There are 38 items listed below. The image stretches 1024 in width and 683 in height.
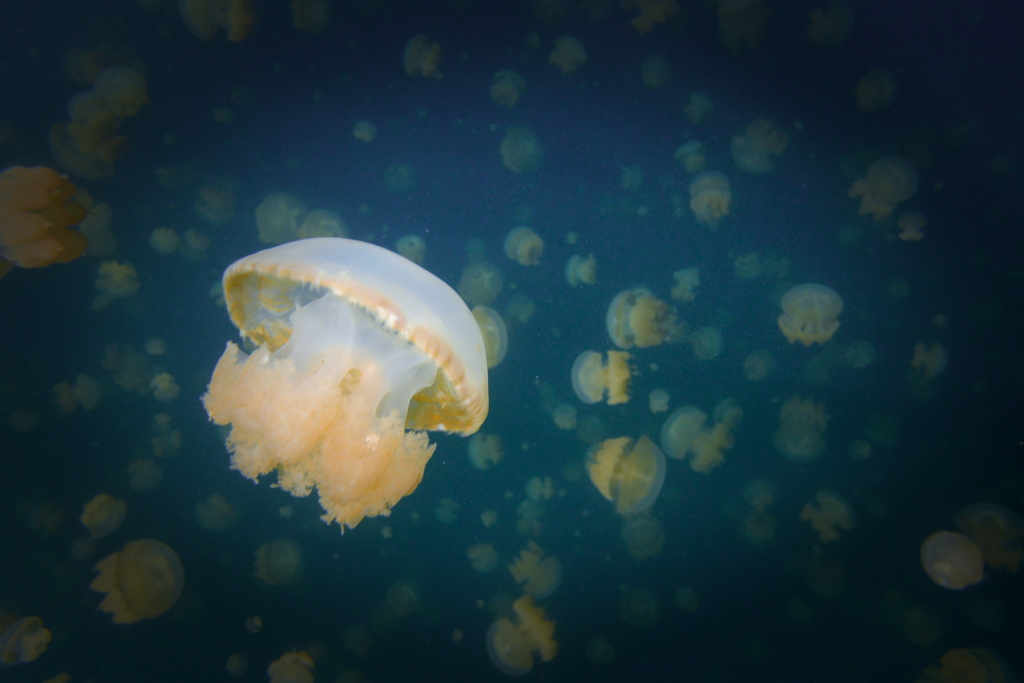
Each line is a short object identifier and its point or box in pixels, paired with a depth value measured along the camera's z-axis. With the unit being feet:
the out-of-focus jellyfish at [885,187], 8.48
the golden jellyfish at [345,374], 5.91
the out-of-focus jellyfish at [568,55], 8.75
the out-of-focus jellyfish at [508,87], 8.91
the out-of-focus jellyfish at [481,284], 9.53
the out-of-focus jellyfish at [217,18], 8.85
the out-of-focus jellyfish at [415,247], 9.43
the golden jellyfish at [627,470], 9.93
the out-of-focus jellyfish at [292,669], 11.01
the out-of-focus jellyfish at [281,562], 10.99
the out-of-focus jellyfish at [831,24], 8.05
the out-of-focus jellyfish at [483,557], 10.65
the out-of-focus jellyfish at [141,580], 11.05
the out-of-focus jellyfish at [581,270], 9.39
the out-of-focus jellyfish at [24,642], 10.78
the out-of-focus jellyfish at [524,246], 9.36
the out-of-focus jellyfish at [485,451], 10.24
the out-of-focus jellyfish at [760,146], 8.72
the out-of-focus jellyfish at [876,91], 8.20
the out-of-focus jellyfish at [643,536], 10.25
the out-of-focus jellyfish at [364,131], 9.24
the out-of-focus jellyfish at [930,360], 8.96
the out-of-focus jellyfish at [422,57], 8.92
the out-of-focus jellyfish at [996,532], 9.16
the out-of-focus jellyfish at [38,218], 9.46
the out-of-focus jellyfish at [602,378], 9.62
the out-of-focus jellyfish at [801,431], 9.47
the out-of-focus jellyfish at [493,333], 9.57
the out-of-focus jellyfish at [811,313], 9.03
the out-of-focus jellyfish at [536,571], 10.48
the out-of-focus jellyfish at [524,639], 10.62
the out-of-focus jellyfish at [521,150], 9.07
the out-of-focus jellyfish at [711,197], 8.98
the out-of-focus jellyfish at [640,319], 9.42
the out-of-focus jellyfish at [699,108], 8.77
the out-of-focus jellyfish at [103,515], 10.94
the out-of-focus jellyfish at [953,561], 9.36
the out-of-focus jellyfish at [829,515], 9.77
